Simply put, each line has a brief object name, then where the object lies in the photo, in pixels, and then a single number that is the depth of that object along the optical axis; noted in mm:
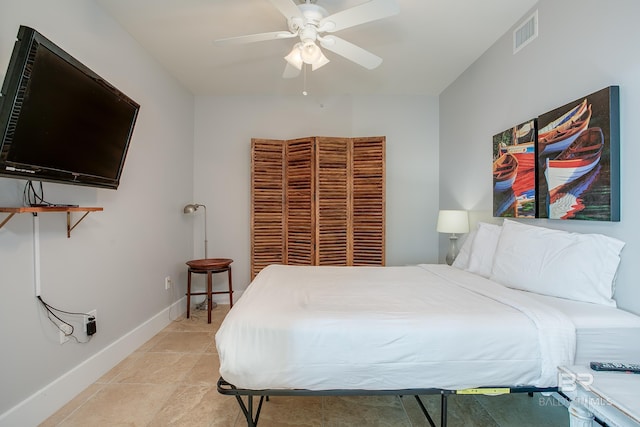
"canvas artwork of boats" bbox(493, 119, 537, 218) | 2178
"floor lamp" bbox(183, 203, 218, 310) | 3437
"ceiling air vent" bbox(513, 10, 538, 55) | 2180
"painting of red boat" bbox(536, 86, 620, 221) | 1563
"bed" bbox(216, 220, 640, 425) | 1338
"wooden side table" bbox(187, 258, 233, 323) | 3152
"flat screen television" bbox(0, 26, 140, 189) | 1306
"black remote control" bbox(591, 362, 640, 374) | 1146
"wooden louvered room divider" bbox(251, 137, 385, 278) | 3512
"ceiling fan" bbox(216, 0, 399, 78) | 1730
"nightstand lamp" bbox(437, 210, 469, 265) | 2969
